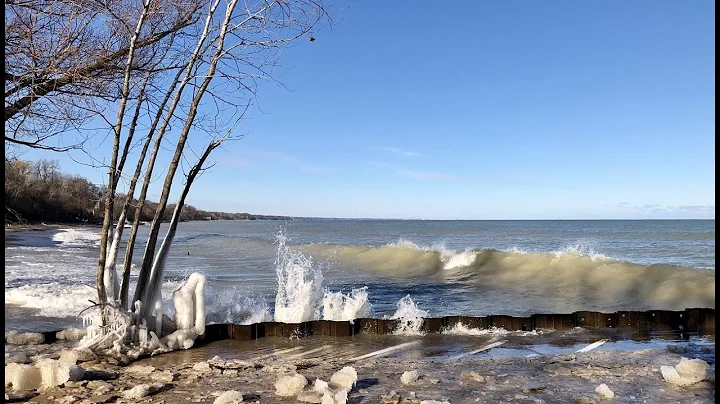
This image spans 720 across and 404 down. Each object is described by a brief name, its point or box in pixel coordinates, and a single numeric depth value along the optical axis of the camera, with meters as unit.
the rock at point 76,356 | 6.26
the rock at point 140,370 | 5.90
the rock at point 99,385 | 5.29
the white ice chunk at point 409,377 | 5.68
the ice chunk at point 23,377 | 5.22
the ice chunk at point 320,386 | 5.19
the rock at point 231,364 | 6.29
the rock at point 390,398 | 5.05
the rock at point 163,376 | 5.65
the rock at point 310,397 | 5.02
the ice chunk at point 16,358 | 6.37
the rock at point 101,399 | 4.88
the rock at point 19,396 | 4.92
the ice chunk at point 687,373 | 5.54
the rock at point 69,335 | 8.00
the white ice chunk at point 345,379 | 5.40
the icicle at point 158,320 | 7.46
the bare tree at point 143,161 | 6.21
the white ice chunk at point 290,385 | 5.21
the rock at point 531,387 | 5.46
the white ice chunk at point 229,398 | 4.85
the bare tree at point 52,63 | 4.39
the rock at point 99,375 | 5.66
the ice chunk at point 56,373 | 5.33
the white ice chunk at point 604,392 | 5.20
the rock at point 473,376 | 5.84
